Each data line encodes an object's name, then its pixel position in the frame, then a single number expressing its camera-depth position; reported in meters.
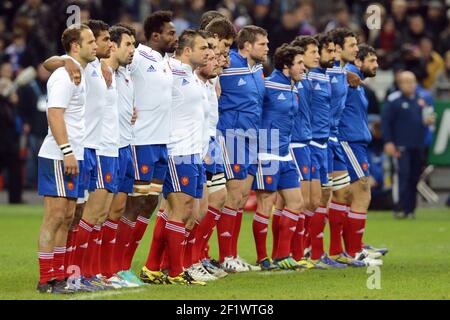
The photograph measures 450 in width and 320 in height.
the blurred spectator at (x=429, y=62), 25.84
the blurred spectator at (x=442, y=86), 26.19
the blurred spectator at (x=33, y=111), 24.61
